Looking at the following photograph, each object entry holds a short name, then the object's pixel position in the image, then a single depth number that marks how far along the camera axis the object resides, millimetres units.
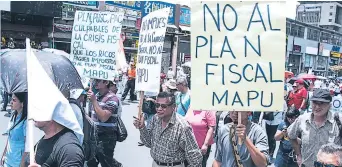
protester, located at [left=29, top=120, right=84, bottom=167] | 2539
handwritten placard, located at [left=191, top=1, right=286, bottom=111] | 2773
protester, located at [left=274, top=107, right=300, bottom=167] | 4832
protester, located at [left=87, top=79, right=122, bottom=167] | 4688
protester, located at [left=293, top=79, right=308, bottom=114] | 8430
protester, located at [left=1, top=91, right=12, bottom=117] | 10819
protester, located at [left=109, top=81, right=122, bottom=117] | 5097
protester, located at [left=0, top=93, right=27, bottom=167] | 3660
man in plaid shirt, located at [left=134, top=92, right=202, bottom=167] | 3590
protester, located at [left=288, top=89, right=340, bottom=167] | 3668
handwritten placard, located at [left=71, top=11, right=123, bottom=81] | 4954
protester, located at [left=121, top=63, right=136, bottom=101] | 14312
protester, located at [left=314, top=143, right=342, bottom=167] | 2627
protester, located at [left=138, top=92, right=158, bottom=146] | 7496
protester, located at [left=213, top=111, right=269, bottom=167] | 2982
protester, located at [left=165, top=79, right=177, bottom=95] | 6254
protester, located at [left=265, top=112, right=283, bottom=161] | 6695
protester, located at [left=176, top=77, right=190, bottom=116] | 5309
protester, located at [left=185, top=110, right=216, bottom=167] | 4695
